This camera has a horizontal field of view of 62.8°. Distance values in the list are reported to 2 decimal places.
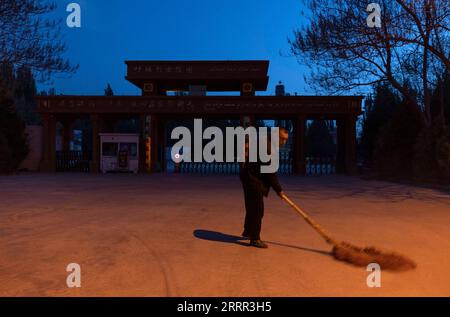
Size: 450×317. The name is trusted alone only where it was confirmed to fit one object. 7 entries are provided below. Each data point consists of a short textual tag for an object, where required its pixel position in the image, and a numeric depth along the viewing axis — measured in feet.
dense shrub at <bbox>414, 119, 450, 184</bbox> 51.52
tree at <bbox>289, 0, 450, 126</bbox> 47.73
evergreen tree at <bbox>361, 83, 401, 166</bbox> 93.15
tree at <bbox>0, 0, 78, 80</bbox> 57.91
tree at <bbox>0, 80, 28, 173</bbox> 75.97
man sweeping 19.52
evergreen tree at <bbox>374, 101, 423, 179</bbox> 68.13
